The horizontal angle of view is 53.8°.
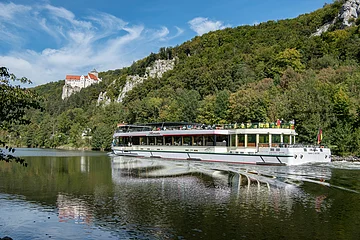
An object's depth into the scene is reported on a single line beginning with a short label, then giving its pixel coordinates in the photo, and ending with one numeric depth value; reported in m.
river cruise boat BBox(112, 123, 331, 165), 43.59
